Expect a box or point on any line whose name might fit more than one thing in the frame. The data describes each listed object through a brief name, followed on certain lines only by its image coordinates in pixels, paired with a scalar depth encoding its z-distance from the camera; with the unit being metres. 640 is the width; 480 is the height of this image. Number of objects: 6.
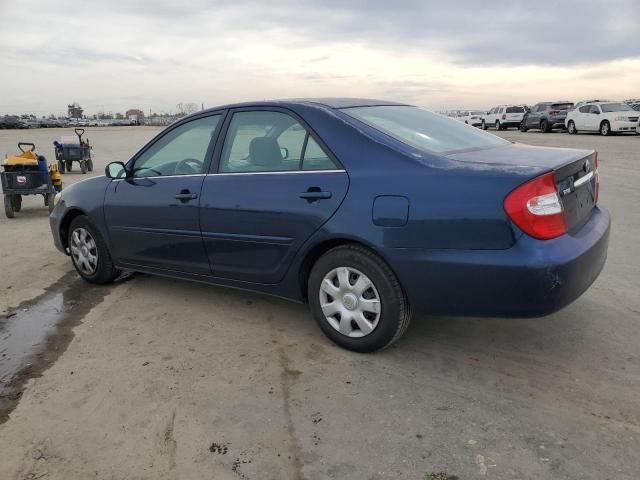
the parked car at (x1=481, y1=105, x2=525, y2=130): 35.91
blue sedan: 3.03
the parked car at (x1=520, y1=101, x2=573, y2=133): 30.22
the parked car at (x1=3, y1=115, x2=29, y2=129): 66.88
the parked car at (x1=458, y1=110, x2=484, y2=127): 41.24
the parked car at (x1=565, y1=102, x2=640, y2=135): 24.69
